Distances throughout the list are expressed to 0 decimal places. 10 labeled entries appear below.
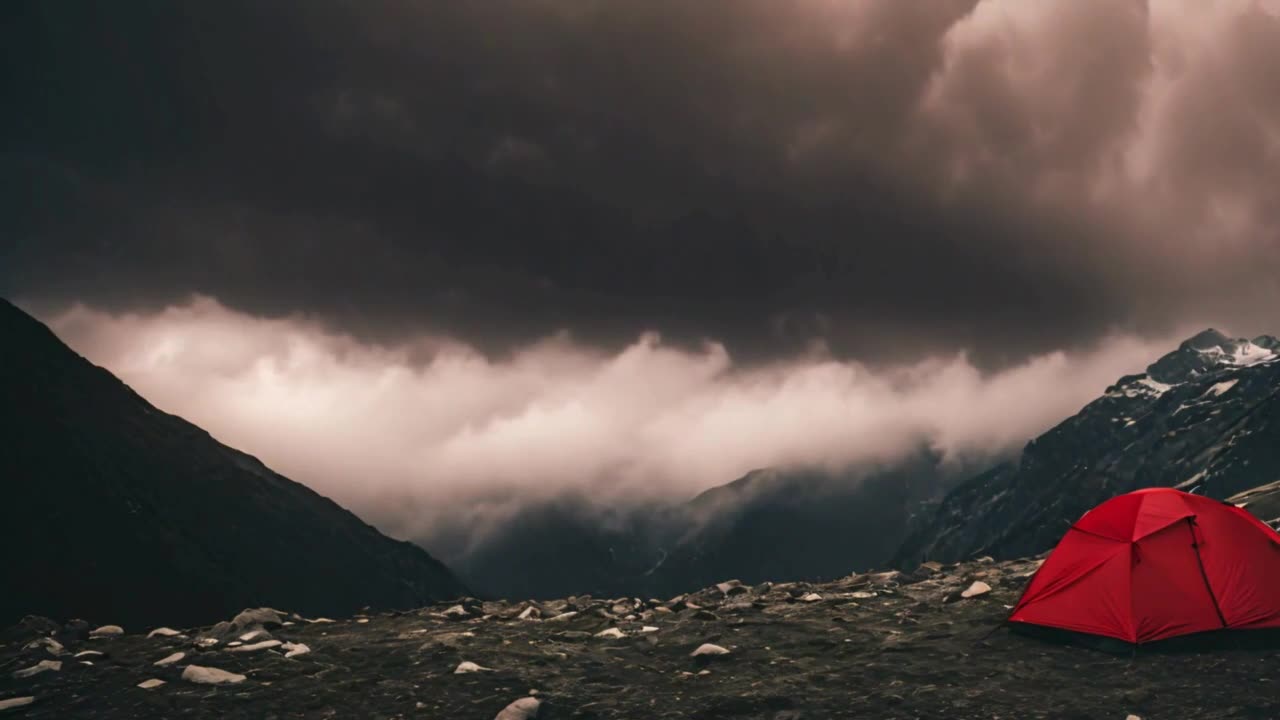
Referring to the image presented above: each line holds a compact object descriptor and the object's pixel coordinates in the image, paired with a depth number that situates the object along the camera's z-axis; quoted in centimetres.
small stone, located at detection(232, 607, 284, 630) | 1839
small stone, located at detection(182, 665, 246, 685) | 1327
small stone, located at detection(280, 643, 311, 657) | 1527
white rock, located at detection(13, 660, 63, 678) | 1407
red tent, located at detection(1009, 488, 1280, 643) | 1339
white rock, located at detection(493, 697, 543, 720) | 1114
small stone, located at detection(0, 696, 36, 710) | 1215
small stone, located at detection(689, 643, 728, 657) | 1423
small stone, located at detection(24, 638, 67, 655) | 1605
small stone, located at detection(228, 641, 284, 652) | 1547
